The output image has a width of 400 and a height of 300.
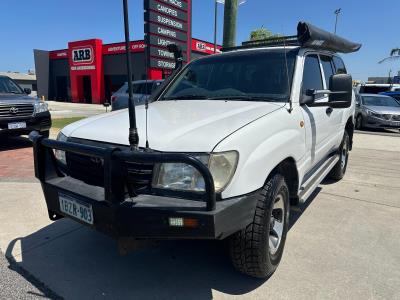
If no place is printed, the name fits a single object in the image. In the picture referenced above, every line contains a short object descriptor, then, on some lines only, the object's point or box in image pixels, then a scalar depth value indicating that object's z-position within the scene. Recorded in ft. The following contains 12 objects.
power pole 28.35
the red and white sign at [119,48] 96.84
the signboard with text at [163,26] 30.01
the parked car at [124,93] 35.36
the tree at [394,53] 133.80
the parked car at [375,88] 67.77
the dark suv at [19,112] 24.79
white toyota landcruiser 6.93
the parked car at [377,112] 39.60
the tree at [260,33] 86.65
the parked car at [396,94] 54.95
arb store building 98.71
